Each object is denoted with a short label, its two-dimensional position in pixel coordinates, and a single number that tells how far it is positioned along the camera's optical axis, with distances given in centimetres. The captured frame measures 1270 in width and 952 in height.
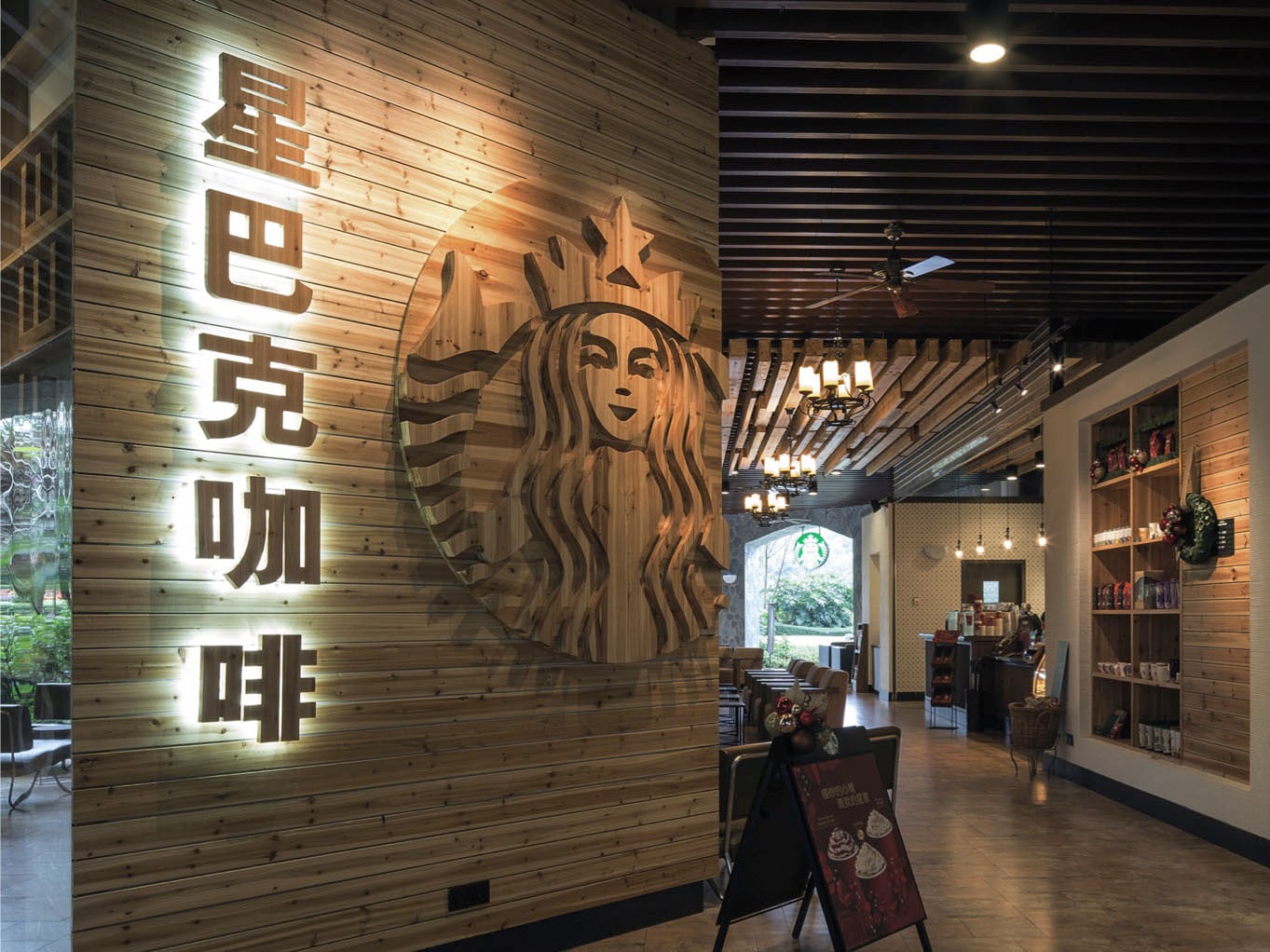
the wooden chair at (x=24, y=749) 324
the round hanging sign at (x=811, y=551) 2756
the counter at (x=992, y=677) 1304
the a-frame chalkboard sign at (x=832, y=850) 441
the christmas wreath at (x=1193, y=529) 729
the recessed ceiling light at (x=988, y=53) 511
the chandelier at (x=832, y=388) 787
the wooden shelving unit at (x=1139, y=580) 837
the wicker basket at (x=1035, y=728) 973
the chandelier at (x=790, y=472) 1257
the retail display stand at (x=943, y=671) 1494
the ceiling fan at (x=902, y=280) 725
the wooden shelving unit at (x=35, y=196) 337
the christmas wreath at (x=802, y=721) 458
